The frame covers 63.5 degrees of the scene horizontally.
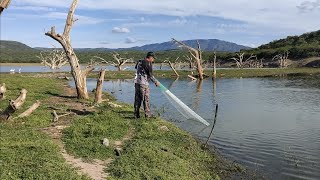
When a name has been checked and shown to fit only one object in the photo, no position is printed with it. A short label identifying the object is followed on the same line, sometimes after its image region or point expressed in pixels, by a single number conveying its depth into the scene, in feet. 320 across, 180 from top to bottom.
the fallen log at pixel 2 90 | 32.79
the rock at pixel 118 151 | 26.51
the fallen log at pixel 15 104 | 30.95
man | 36.85
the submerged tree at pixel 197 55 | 115.94
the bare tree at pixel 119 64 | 164.79
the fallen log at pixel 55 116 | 36.55
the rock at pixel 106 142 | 28.01
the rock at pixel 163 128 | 35.13
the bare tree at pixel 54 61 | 175.05
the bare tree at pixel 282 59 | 216.68
